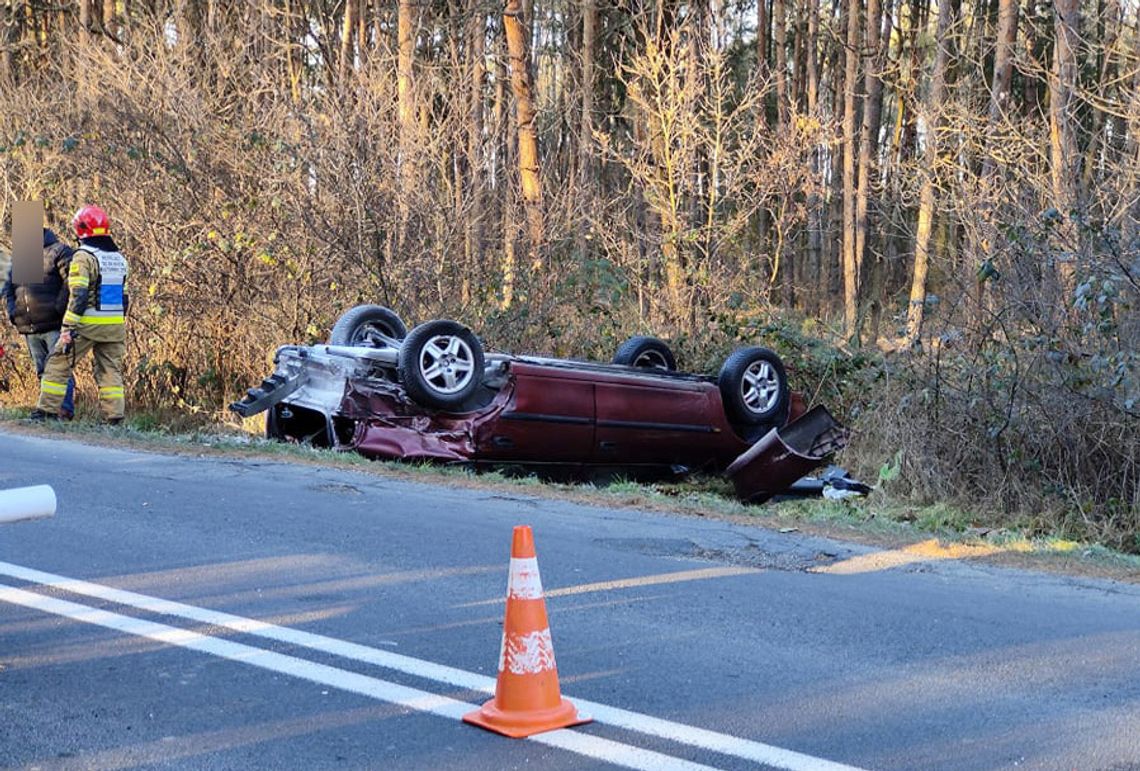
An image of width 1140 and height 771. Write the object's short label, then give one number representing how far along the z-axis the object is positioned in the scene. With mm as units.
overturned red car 10930
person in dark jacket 13961
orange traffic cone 4555
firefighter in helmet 12969
